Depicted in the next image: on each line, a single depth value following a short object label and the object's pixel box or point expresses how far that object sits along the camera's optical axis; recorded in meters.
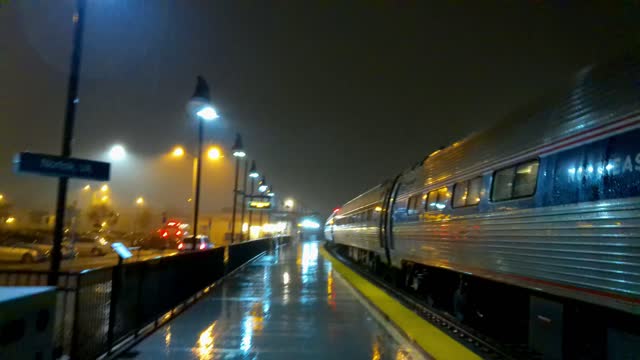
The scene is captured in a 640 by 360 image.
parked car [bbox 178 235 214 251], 32.19
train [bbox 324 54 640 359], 5.62
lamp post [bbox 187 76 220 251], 15.41
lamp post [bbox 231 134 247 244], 27.71
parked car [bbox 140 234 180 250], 41.22
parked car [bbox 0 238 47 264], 26.70
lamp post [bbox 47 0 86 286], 7.89
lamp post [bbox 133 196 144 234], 54.03
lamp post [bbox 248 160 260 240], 35.67
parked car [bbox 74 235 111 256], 34.44
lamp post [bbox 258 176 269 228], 48.38
